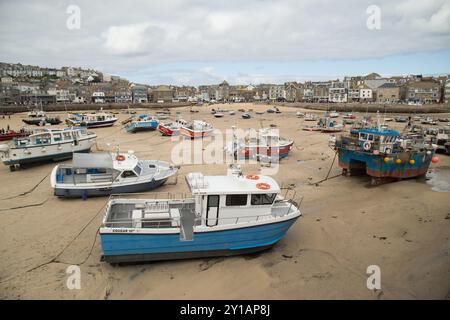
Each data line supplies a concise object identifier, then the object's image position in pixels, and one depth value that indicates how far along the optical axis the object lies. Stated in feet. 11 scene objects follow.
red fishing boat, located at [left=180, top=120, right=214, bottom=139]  112.88
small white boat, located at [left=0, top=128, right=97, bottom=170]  67.41
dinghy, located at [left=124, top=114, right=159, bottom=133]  128.06
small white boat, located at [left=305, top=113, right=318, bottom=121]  184.03
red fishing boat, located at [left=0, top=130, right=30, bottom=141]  103.86
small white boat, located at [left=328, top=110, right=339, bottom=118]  205.87
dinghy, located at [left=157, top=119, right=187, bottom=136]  117.60
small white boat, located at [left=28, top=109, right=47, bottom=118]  182.50
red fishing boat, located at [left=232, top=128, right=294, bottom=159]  75.20
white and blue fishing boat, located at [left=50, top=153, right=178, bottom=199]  48.06
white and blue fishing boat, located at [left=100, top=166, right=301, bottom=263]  29.84
